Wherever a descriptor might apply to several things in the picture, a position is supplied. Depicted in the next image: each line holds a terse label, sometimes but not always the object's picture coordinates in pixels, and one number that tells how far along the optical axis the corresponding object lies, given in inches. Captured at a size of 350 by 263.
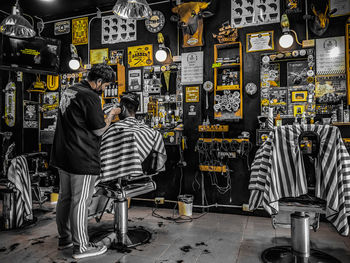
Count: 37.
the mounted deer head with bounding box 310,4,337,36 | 131.0
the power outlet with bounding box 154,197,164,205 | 157.6
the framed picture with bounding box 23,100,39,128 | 190.0
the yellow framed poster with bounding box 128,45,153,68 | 165.9
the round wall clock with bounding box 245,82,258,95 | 141.9
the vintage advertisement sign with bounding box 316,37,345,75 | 129.5
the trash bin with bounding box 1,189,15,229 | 117.6
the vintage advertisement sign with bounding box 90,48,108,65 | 177.6
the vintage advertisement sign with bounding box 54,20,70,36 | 189.6
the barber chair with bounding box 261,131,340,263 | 75.9
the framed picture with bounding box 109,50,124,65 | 170.9
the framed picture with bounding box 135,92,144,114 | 167.8
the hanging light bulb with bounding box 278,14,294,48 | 134.1
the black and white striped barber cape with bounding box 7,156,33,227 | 119.0
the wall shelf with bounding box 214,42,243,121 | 141.3
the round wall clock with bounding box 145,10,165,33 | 163.3
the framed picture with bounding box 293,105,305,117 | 134.9
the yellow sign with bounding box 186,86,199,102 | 151.4
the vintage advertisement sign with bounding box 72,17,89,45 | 183.3
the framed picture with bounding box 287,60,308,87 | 135.6
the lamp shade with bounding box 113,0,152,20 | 124.3
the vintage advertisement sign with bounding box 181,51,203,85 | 151.1
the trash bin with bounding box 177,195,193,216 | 140.1
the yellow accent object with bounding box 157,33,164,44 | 157.4
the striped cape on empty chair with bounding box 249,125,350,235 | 72.9
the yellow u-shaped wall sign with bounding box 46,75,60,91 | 192.2
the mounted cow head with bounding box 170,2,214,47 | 147.4
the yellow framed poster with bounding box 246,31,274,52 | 140.9
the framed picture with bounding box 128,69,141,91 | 168.5
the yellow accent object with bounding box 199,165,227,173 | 140.3
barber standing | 87.5
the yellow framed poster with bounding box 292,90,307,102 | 135.2
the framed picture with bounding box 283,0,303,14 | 132.3
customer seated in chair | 91.4
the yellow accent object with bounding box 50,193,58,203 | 171.3
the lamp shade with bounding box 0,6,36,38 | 142.6
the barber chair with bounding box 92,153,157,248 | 96.3
